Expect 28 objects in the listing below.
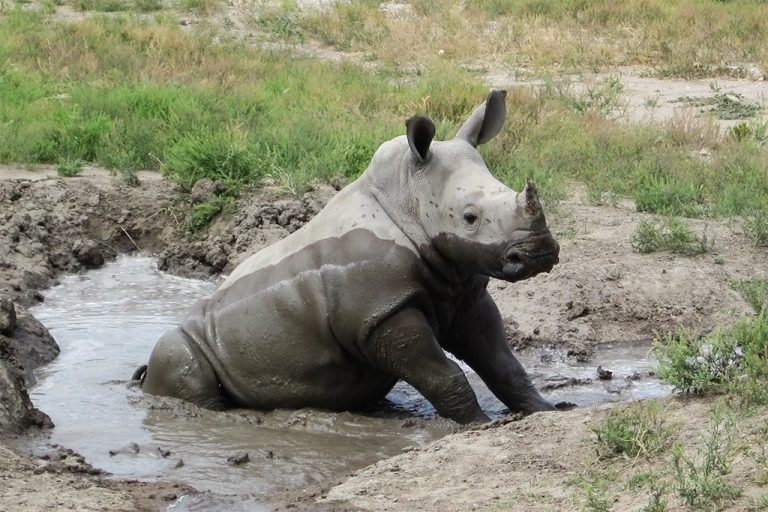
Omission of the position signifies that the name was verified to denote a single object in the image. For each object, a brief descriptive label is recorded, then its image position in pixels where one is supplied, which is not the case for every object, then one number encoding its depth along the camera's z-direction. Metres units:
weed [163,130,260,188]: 22.81
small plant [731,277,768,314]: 15.63
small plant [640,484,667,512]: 8.84
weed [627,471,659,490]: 9.55
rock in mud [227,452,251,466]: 12.91
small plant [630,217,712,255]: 19.11
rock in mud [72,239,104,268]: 21.72
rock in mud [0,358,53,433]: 13.45
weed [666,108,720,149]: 25.42
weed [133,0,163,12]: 39.91
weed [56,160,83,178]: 23.42
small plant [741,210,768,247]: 19.39
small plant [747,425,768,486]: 9.05
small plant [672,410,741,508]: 8.87
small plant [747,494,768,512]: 8.60
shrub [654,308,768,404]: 10.84
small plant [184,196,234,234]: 22.25
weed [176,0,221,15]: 40.34
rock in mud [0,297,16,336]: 16.25
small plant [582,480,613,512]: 8.96
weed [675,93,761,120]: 28.81
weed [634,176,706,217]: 21.00
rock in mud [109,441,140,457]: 13.32
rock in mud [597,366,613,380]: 15.98
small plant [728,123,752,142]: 25.75
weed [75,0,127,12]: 38.93
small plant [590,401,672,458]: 10.16
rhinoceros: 13.23
